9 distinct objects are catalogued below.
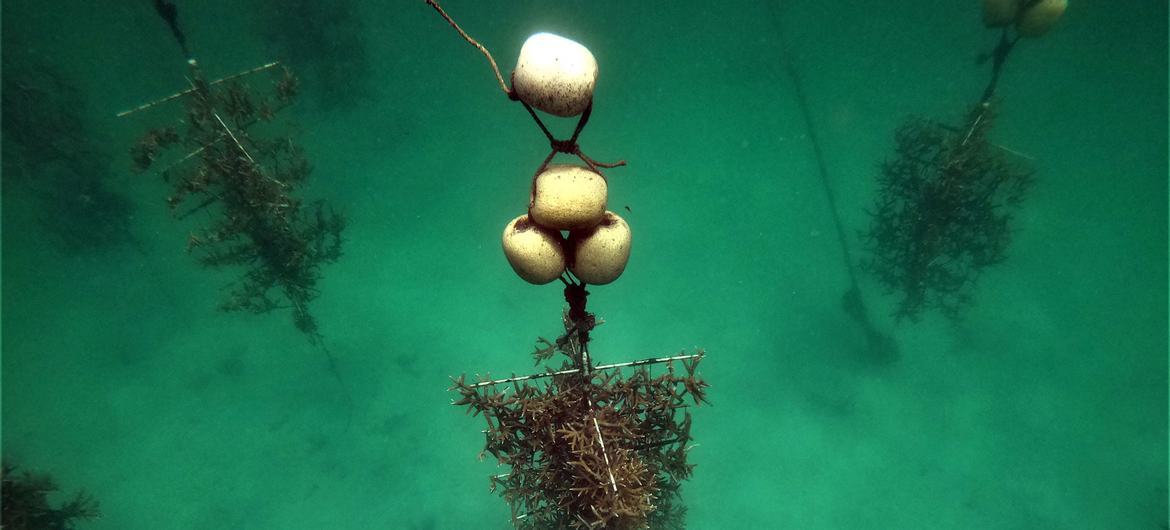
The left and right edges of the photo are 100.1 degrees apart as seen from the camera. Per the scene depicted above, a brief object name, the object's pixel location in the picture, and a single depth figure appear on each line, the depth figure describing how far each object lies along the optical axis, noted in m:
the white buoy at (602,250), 2.20
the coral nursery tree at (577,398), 2.03
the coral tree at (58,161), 10.83
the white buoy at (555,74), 1.74
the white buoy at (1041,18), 5.05
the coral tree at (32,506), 5.82
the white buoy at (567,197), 2.00
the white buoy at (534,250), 2.16
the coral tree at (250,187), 6.18
